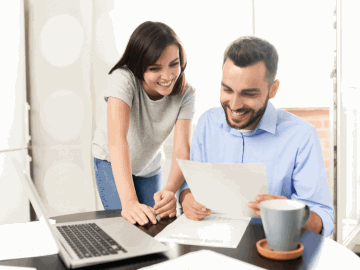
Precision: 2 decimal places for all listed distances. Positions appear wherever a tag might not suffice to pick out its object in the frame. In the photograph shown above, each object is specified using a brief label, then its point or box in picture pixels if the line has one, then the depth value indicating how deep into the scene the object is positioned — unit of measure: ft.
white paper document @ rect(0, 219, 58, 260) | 2.28
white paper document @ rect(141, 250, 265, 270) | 1.92
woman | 3.97
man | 3.36
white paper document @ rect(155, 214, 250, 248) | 2.41
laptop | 2.07
